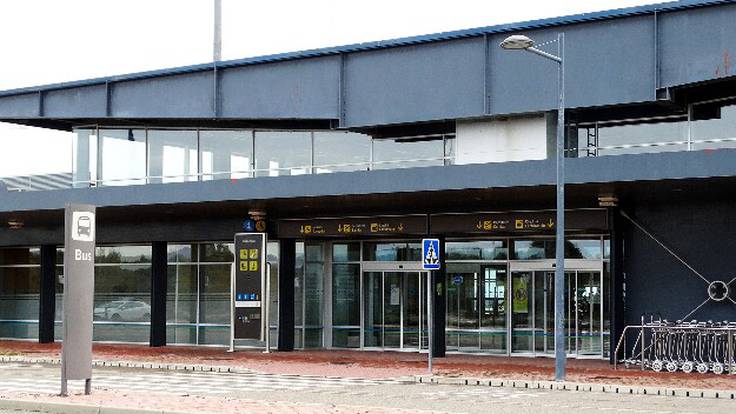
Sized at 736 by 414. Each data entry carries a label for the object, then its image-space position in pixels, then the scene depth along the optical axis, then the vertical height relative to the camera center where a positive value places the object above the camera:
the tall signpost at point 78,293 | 18.72 -0.21
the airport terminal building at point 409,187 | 26.83 +2.22
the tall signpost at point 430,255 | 25.62 +0.57
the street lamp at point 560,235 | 23.80 +0.95
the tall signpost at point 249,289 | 31.84 -0.23
